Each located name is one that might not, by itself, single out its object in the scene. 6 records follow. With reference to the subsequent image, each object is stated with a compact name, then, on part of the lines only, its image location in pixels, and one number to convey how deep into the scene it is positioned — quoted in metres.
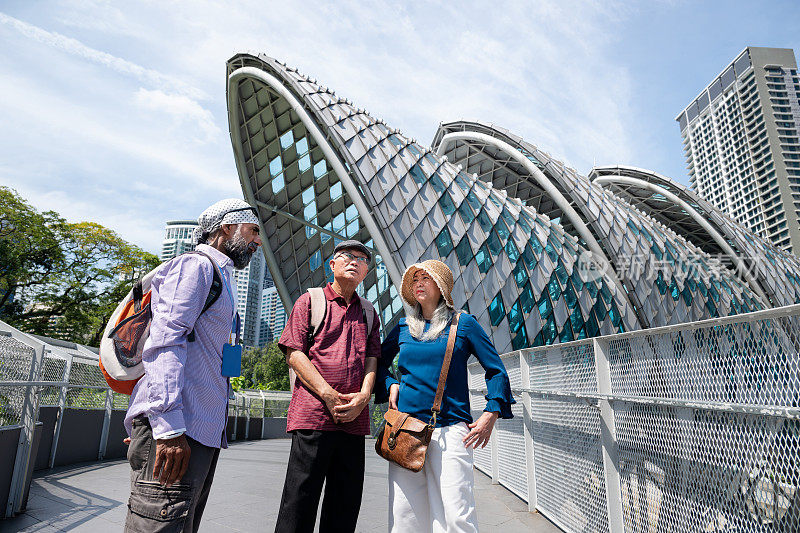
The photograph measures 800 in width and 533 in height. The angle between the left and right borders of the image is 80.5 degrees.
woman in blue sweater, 2.35
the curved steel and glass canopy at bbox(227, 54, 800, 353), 18.11
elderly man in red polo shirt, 2.34
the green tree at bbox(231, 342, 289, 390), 58.78
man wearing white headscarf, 1.81
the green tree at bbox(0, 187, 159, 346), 23.78
